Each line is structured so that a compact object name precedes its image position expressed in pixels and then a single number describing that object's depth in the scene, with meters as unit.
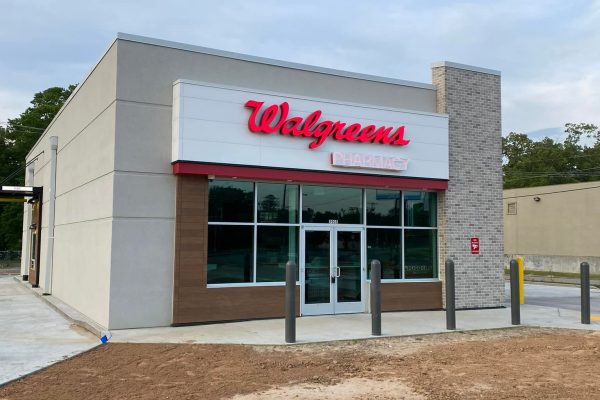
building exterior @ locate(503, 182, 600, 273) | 35.50
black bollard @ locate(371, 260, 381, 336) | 10.62
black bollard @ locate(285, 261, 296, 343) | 9.81
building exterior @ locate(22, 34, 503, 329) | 11.66
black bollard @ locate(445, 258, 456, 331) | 11.45
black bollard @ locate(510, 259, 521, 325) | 12.21
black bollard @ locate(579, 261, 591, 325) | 12.61
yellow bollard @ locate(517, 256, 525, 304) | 15.55
